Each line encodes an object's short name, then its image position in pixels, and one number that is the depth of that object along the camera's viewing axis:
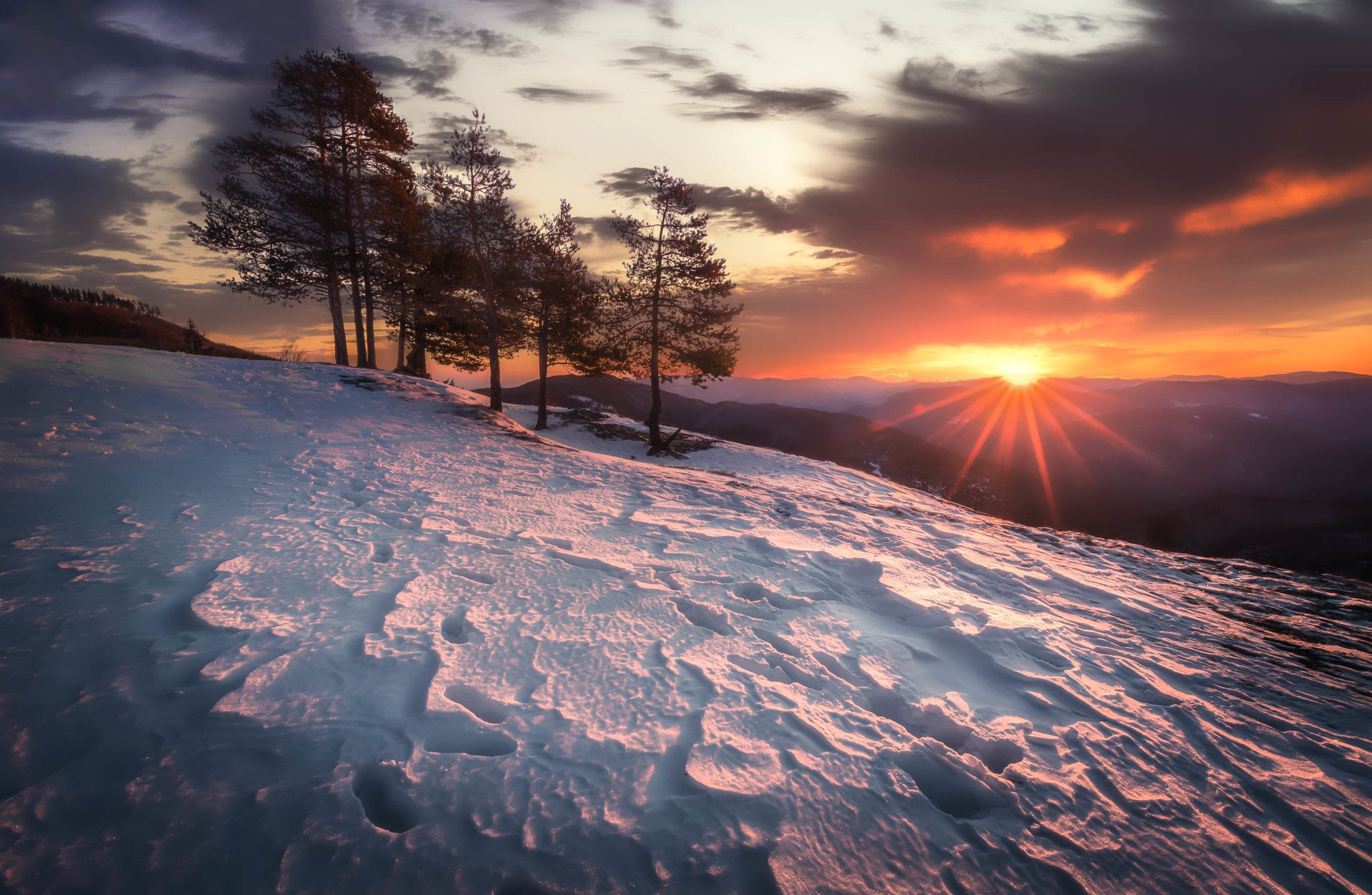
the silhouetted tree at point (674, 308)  16.81
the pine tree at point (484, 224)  14.34
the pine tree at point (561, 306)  16.61
